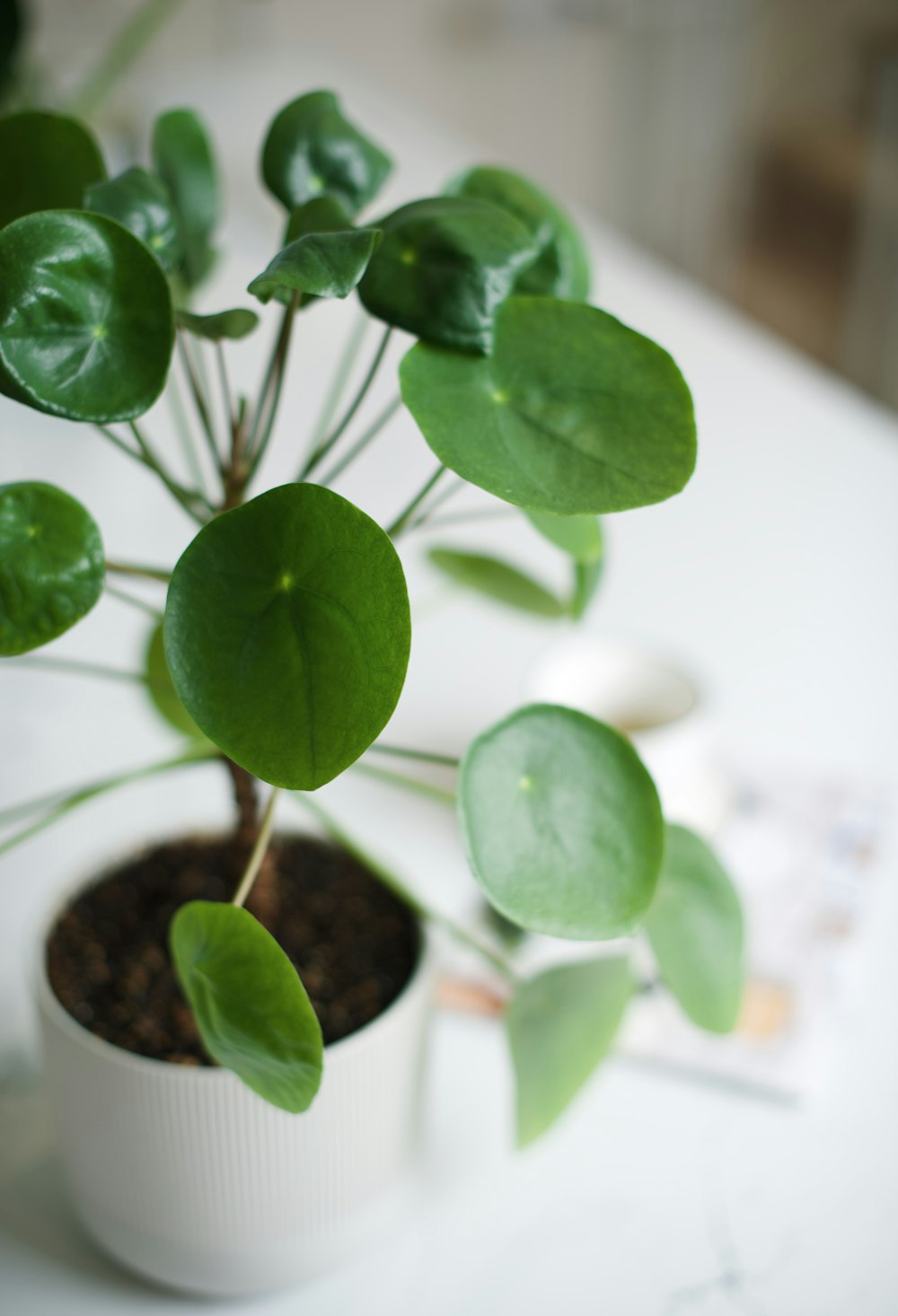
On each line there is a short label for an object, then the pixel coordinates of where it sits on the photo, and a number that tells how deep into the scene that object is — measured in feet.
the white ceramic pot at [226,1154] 1.78
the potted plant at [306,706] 1.34
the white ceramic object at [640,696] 2.91
